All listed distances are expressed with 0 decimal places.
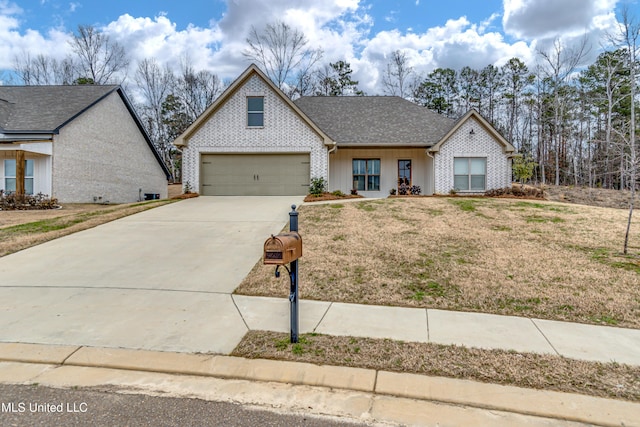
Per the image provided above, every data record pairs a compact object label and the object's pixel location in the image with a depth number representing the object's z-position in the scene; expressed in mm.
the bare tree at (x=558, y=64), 28703
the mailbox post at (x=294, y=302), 3656
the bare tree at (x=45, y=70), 35969
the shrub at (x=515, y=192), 16219
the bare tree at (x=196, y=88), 39969
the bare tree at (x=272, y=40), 31453
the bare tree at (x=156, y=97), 39500
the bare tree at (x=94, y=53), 35312
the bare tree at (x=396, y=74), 36219
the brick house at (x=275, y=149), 16609
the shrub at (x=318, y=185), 16406
